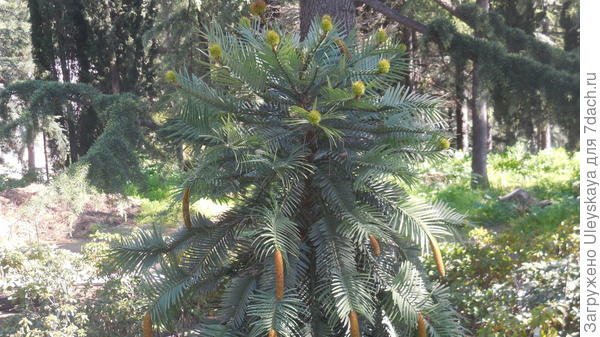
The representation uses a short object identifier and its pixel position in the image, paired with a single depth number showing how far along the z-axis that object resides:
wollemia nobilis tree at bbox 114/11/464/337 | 2.45
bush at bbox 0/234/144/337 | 4.15
